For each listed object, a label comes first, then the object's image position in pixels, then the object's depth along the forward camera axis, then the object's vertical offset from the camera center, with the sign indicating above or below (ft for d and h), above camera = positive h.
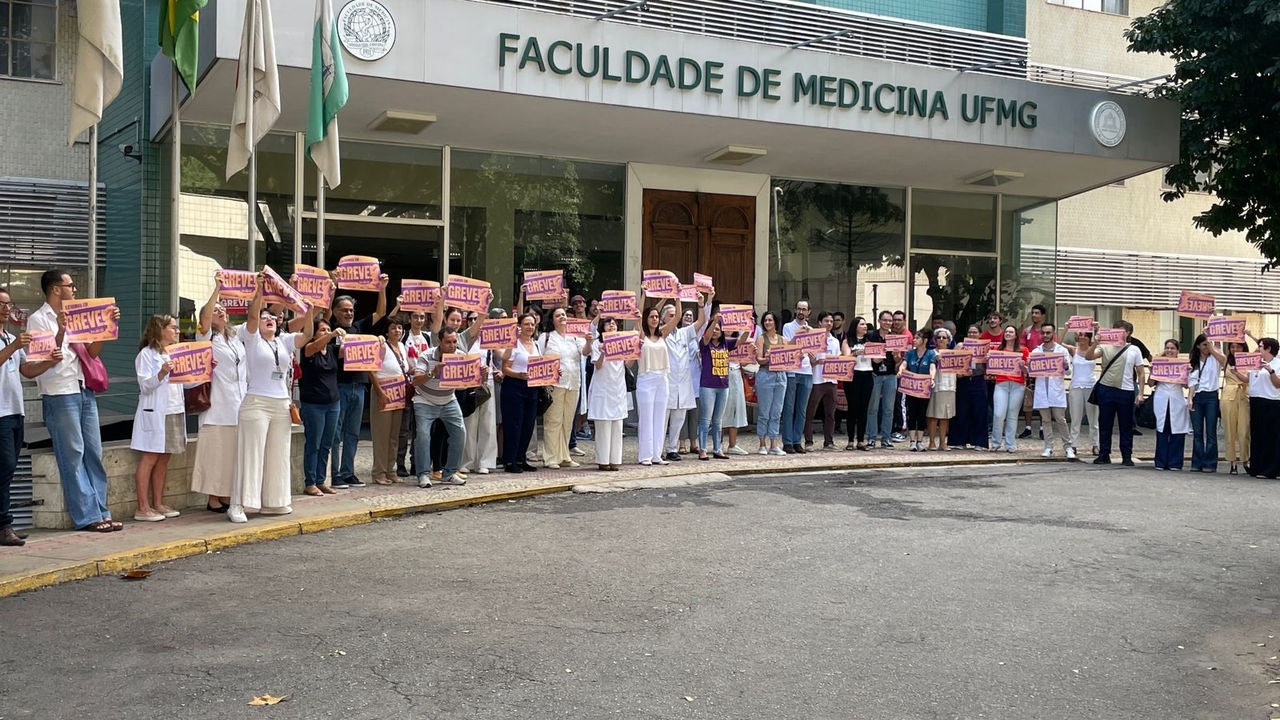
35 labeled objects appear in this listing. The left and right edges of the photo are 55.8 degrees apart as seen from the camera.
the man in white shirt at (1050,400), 53.83 -2.44
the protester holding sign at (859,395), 55.42 -2.42
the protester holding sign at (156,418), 32.35 -2.29
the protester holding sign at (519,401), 43.68 -2.30
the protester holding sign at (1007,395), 55.06 -2.35
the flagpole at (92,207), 33.78 +3.53
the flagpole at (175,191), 46.22 +5.98
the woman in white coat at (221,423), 33.32 -2.47
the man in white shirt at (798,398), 52.39 -2.47
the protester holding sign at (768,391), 51.11 -2.14
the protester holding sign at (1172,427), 51.78 -3.43
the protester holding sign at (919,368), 55.62 -1.15
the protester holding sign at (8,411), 28.43 -1.91
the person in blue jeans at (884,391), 55.16 -2.20
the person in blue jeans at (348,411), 39.40 -2.50
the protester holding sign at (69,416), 29.99 -2.13
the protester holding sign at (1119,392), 52.85 -2.01
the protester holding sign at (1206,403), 51.39 -2.36
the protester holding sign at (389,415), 40.01 -2.66
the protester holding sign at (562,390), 45.16 -1.93
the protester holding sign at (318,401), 37.58 -2.06
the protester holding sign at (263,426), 32.78 -2.52
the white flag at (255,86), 39.29 +8.21
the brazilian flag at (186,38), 39.32 +9.69
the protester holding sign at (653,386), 46.88 -1.80
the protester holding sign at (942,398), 55.31 -2.51
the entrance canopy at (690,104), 47.57 +10.41
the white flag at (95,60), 33.71 +7.66
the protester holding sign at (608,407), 45.27 -2.55
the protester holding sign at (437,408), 39.86 -2.38
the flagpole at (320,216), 48.58 +4.84
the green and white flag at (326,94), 41.91 +8.41
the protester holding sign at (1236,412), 51.39 -2.81
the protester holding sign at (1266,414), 48.93 -2.72
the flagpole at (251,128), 39.09 +6.68
